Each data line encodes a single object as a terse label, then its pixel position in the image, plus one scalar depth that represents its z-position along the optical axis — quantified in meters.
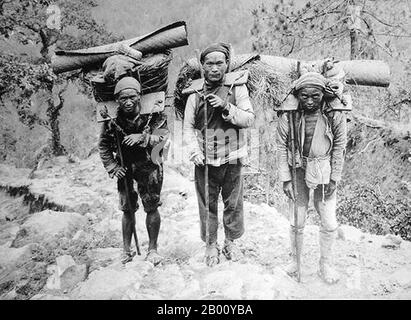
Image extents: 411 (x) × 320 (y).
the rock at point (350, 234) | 4.89
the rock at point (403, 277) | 3.80
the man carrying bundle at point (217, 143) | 3.64
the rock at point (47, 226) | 5.46
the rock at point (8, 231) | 6.01
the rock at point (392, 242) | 4.62
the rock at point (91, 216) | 6.31
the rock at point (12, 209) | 7.68
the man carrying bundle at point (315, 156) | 3.50
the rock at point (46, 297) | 3.68
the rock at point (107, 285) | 3.65
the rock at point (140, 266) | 4.03
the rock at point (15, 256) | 4.70
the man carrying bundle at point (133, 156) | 3.76
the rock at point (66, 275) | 4.19
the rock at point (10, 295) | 4.08
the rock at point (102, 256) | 4.59
